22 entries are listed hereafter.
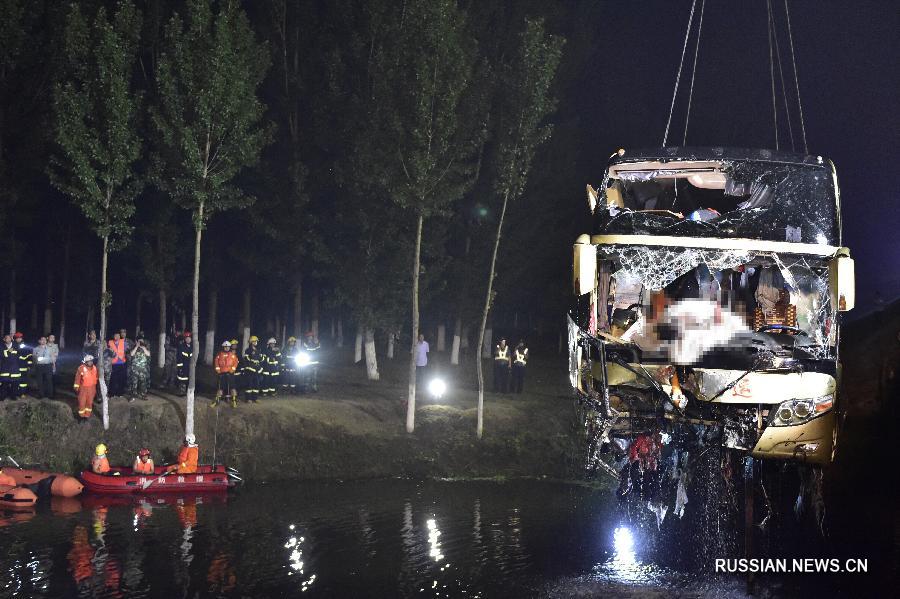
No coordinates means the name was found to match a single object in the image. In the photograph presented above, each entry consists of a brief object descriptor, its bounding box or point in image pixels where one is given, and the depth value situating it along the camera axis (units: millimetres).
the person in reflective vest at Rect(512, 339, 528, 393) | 28844
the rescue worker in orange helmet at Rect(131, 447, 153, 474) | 19875
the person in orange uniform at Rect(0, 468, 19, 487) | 18644
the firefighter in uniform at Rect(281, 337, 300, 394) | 26516
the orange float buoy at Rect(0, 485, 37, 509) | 18328
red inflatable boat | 19578
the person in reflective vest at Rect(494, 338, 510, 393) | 29156
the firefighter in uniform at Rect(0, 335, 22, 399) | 21781
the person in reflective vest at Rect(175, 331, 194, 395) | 24047
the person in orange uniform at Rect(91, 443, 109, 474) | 19766
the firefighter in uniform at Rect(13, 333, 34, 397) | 22244
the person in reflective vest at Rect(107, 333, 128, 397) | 23547
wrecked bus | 10789
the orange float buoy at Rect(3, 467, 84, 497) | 19047
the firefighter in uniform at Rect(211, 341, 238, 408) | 23547
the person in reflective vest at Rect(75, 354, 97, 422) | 21594
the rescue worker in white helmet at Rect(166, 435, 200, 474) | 20203
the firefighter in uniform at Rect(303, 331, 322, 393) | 26828
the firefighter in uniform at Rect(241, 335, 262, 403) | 24281
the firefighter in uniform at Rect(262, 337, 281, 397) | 25109
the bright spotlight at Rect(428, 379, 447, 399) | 27875
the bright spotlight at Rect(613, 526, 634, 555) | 15766
